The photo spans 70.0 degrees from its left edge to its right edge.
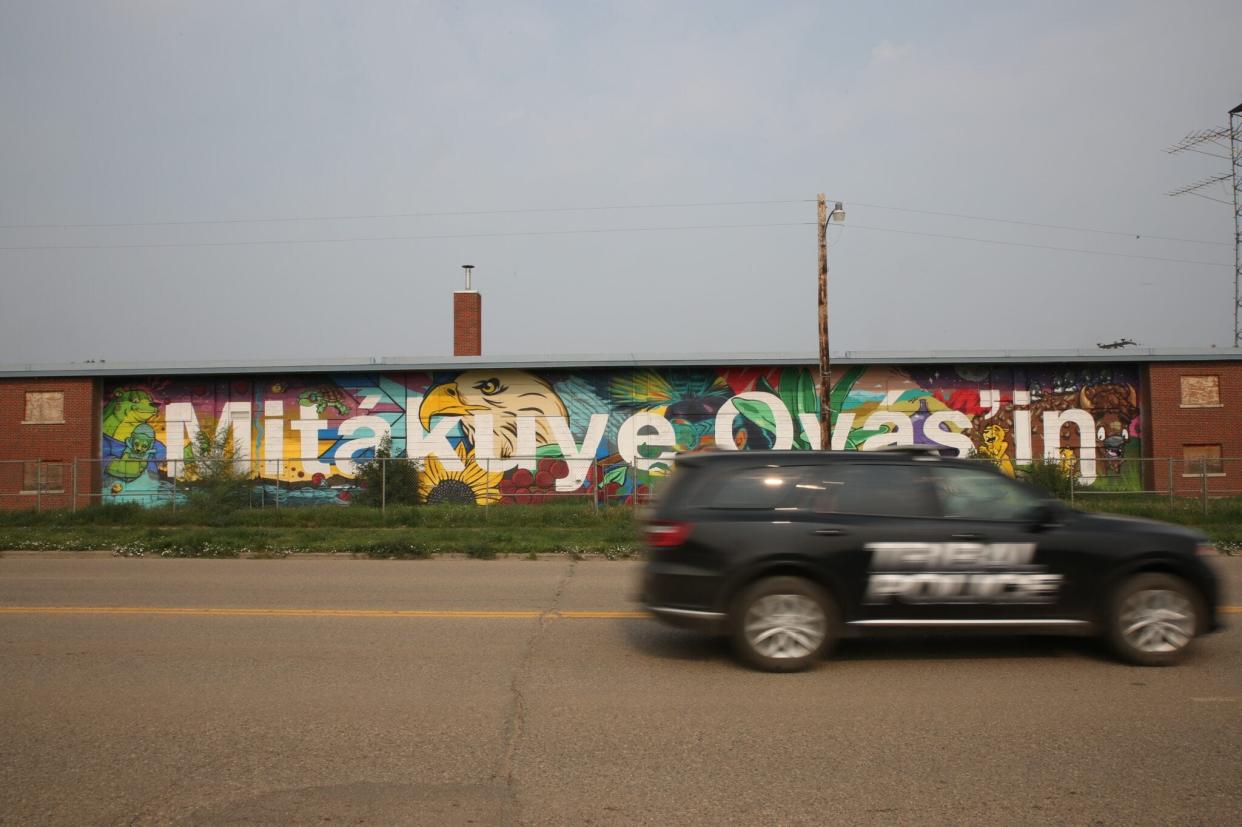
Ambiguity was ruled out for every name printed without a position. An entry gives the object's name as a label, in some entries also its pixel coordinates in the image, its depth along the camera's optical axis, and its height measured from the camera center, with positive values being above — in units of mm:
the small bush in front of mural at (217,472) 23844 -717
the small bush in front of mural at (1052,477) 23781 -1102
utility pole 23266 +3015
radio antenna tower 40672 +12804
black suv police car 7078 -1098
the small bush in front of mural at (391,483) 26375 -1156
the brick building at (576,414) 27734 +893
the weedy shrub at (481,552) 15367 -1877
